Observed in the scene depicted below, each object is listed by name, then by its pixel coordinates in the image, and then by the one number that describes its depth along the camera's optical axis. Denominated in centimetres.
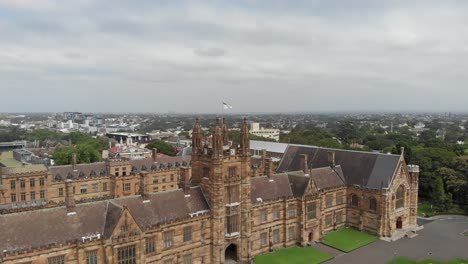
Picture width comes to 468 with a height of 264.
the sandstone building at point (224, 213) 3788
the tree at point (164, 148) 13138
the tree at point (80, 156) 10018
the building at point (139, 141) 19614
